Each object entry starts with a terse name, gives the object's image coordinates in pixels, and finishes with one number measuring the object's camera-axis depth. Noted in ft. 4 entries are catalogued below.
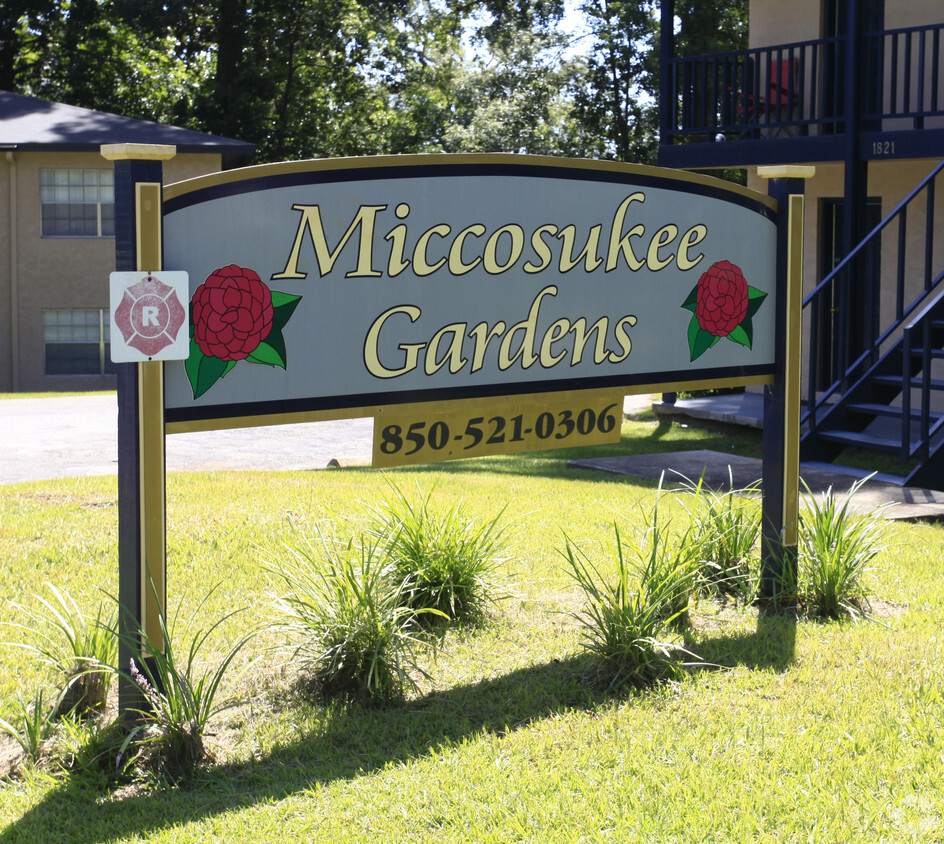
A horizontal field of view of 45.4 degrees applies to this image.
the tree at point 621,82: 97.86
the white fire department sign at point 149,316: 12.48
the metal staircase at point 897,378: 30.50
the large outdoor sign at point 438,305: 12.96
